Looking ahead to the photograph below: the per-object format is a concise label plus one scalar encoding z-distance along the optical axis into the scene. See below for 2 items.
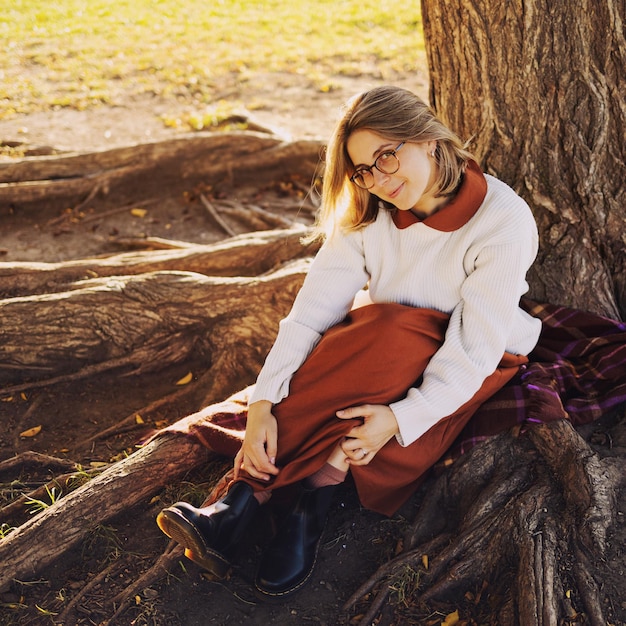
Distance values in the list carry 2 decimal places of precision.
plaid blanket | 2.77
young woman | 2.55
